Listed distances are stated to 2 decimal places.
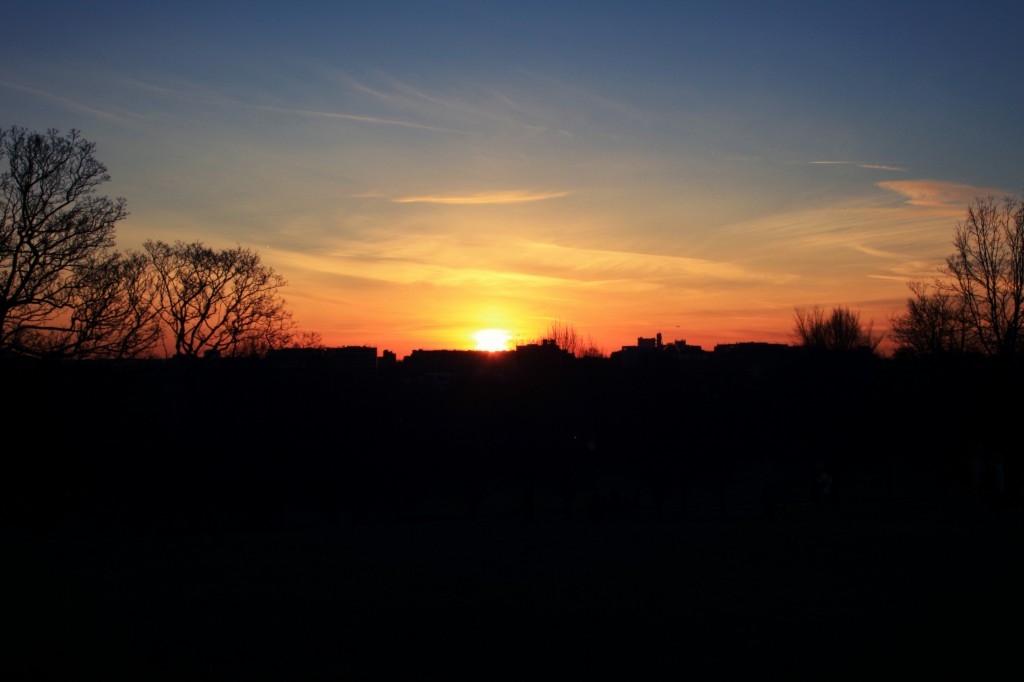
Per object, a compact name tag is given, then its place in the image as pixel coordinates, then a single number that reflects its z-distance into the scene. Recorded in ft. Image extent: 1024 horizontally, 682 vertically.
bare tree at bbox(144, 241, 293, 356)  168.04
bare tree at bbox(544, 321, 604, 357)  257.14
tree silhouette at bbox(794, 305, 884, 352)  294.87
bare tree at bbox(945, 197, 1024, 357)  151.33
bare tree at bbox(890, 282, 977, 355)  154.51
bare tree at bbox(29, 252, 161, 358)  104.78
